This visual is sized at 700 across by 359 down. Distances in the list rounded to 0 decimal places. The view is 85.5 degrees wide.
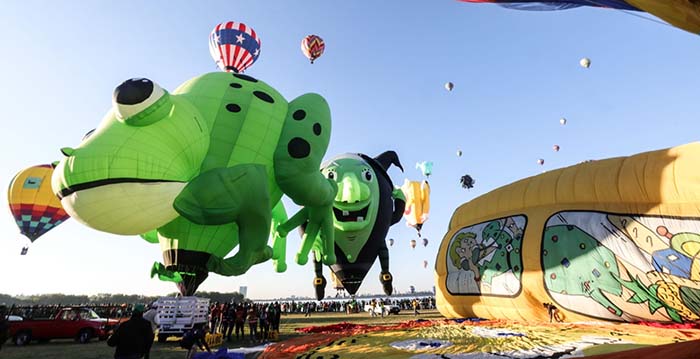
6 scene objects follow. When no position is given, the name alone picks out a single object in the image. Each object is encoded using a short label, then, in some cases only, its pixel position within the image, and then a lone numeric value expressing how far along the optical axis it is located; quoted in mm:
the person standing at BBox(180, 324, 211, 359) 5957
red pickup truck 9945
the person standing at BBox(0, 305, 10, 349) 7859
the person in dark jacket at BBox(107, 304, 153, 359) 3539
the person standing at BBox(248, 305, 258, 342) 9666
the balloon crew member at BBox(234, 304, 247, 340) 10039
